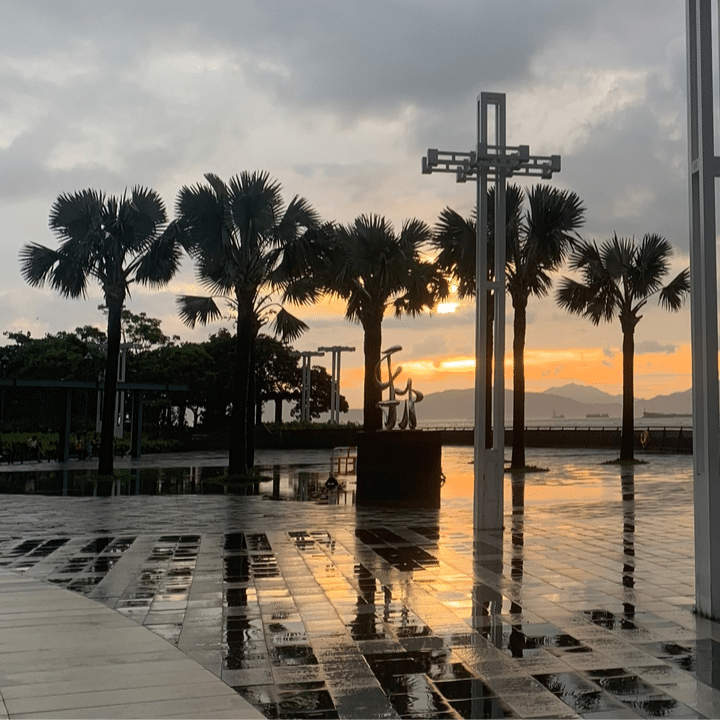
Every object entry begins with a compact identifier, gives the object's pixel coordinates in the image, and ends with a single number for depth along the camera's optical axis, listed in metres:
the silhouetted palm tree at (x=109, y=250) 20.28
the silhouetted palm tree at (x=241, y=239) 20.00
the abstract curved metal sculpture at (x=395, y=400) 16.03
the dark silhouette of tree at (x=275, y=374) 52.19
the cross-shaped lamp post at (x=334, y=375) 44.65
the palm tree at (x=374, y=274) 23.66
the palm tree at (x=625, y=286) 26.50
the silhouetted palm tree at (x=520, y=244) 22.80
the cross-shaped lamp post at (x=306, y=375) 45.34
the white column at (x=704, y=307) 6.09
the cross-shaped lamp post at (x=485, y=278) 10.87
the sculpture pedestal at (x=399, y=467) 15.54
